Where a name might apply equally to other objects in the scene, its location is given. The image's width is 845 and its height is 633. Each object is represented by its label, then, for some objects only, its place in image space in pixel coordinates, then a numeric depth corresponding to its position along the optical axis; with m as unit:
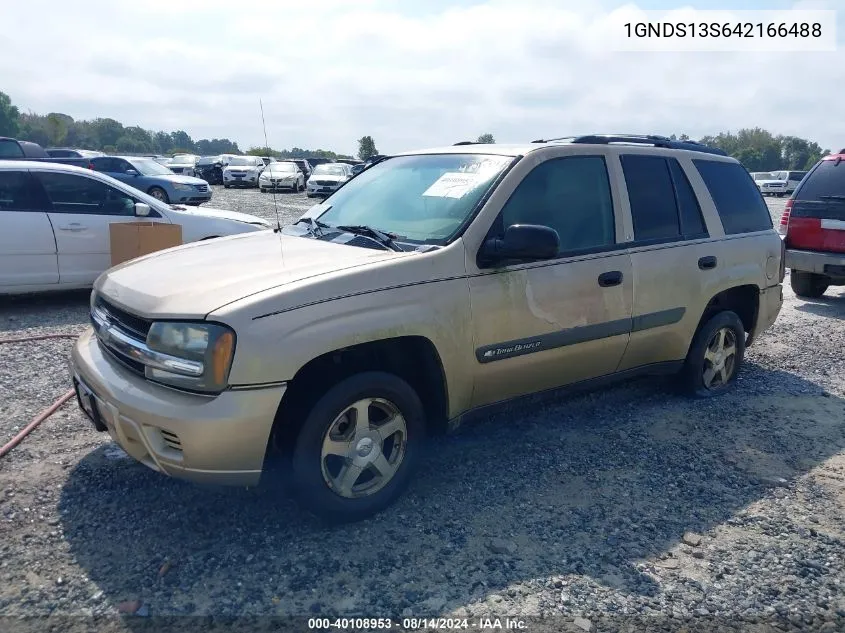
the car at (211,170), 35.44
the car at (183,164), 33.31
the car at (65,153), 26.05
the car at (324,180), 25.56
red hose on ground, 3.88
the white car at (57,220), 7.07
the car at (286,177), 25.60
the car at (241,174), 31.91
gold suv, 2.85
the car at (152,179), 18.64
